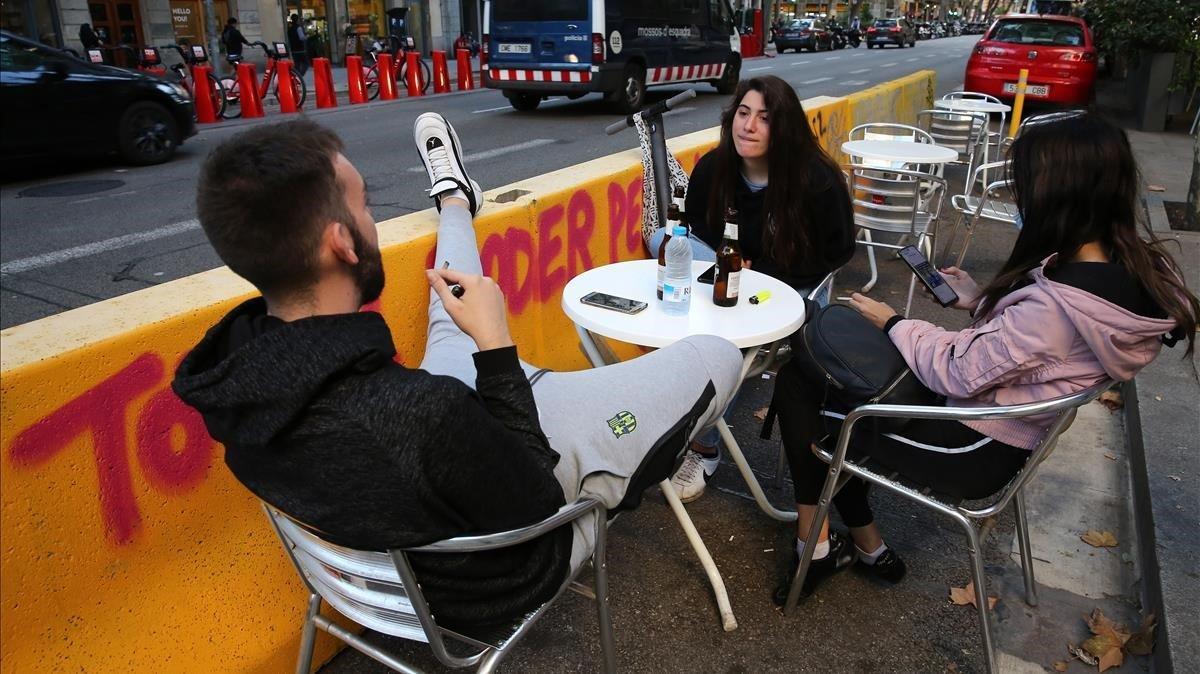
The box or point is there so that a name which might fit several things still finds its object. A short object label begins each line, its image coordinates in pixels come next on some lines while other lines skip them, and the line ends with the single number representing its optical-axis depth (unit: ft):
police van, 40.06
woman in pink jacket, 6.42
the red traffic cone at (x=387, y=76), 51.93
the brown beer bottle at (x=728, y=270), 8.59
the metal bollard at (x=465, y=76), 60.28
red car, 41.47
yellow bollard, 33.10
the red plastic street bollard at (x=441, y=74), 56.59
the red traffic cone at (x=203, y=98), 40.14
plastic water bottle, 8.38
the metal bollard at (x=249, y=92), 42.22
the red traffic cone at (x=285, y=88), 44.93
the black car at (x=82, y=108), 25.08
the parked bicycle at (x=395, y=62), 54.90
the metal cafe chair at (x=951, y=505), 6.20
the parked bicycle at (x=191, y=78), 41.45
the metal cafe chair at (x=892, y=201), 16.14
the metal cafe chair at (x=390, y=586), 4.83
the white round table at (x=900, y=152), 18.35
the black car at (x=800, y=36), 115.44
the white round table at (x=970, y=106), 27.48
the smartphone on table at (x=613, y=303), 8.46
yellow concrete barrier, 5.15
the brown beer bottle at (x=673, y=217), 8.91
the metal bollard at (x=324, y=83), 47.50
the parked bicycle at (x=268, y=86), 43.55
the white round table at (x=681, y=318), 7.91
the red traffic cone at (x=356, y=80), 49.49
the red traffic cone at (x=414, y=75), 54.19
